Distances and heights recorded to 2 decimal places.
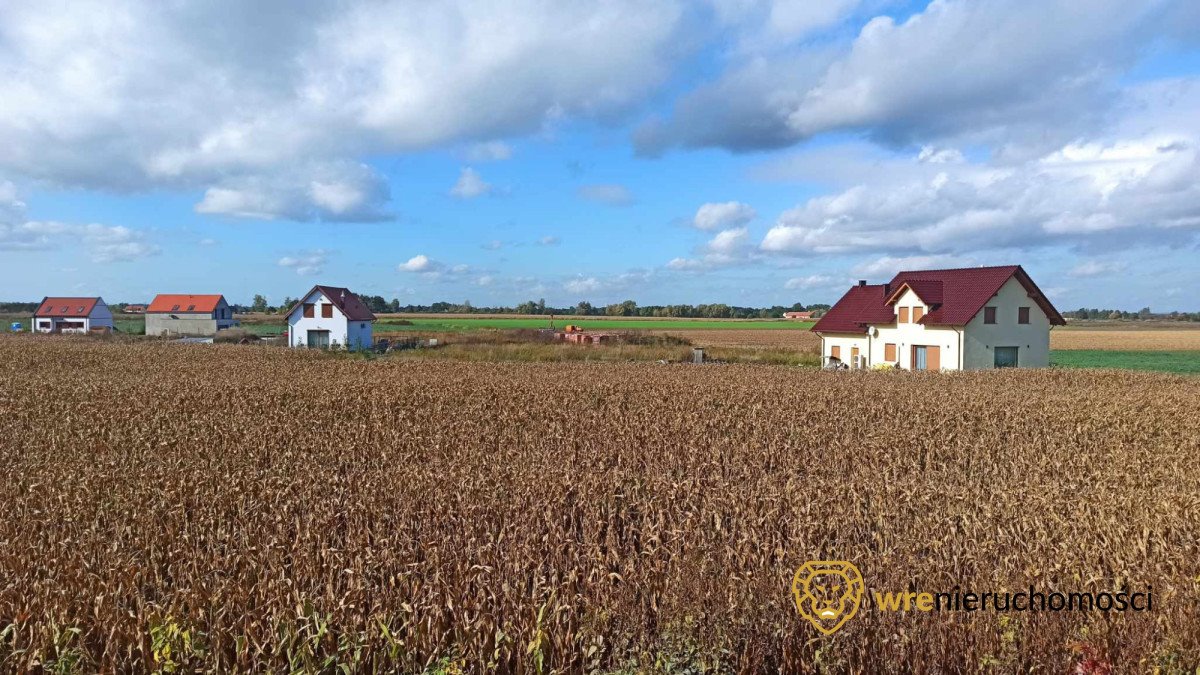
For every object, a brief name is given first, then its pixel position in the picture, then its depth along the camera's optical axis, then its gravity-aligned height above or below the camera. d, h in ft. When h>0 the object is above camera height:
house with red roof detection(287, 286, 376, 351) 191.62 +1.09
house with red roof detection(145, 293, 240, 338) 284.61 +4.27
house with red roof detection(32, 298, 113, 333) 298.15 +4.37
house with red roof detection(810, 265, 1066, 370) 123.24 +0.25
